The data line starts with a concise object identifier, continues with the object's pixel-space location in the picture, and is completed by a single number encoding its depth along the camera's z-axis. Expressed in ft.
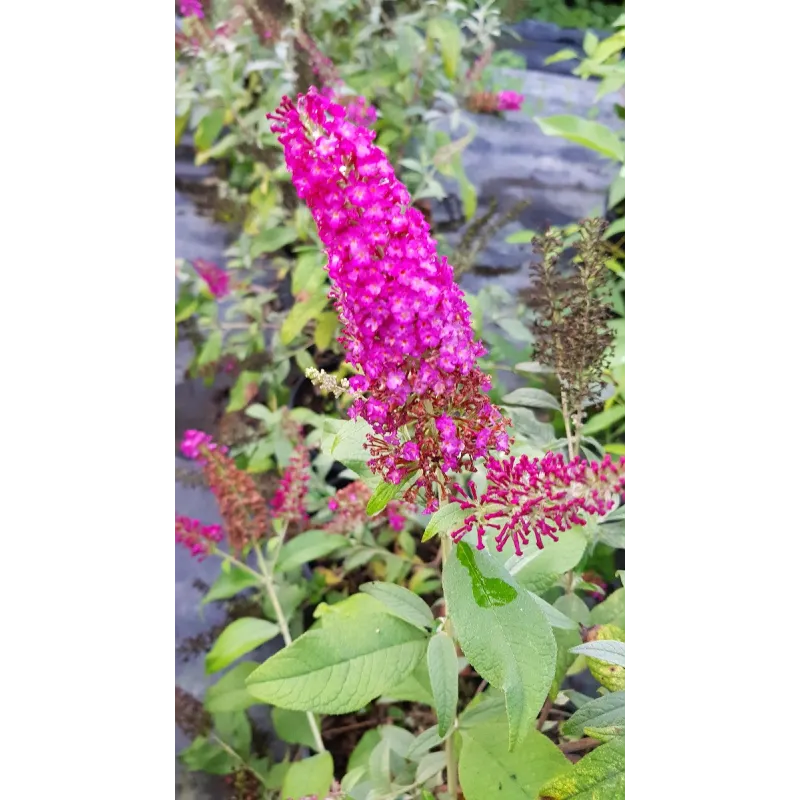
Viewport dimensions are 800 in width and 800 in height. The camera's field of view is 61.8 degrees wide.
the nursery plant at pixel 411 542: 1.49
